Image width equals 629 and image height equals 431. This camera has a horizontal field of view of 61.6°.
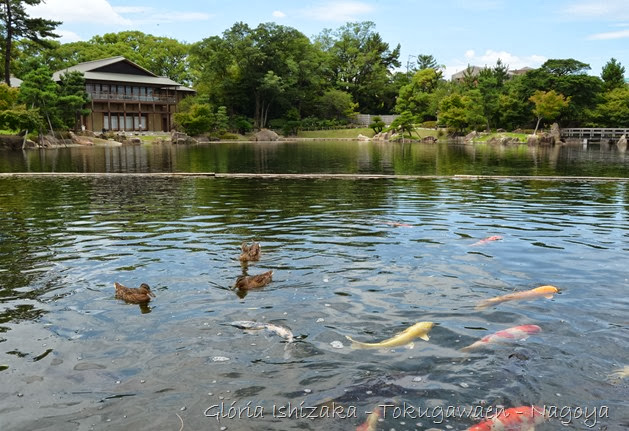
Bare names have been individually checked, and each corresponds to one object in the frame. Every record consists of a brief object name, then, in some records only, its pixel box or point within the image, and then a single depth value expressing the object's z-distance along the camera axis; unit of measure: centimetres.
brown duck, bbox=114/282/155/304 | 703
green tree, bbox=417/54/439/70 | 9600
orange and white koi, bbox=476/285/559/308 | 713
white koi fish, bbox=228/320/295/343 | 612
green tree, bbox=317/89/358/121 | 8112
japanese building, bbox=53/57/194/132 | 6375
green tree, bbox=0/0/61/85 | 5406
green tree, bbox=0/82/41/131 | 4316
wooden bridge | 6406
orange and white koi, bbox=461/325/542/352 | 591
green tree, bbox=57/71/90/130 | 5247
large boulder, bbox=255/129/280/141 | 7094
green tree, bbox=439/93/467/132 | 6900
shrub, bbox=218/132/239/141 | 7026
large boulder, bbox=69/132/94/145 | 5375
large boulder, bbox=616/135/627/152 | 5770
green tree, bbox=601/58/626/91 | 7106
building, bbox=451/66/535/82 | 11436
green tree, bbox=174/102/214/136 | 6462
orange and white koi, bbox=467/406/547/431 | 432
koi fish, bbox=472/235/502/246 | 1052
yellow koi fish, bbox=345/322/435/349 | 587
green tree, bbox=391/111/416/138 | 6894
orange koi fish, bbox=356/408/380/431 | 437
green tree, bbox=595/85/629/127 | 6500
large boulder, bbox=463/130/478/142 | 6631
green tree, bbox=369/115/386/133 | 7738
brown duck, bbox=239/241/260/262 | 896
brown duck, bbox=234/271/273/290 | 762
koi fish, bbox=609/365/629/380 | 517
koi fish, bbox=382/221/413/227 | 1228
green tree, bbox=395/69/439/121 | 8062
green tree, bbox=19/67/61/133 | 4678
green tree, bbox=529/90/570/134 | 6191
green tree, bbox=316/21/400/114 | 8762
